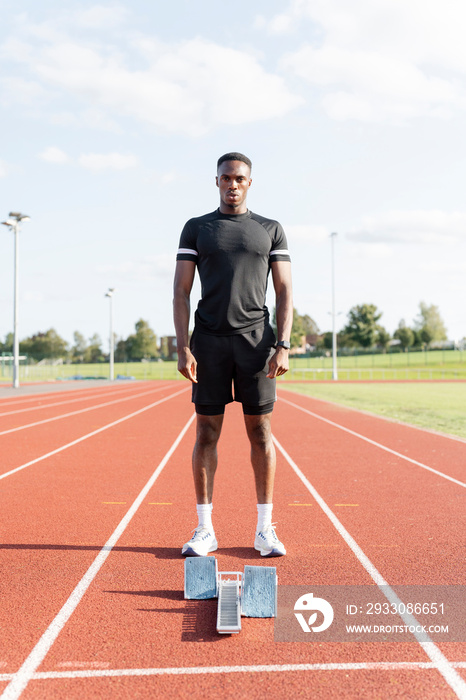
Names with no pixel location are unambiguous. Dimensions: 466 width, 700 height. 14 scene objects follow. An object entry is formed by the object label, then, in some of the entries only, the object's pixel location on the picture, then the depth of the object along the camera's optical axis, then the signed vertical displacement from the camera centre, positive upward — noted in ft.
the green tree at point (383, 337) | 308.60 +9.63
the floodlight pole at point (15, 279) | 82.94 +11.38
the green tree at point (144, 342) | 322.14 +8.35
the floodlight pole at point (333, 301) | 149.24 +13.99
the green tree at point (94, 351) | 374.45 +4.50
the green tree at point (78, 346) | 407.03 +8.27
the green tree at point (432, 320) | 370.73 +22.65
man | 11.10 +0.59
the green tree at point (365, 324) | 308.60 +16.42
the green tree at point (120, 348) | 369.69 +6.04
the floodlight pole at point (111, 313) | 151.74 +11.64
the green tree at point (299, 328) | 306.76 +16.86
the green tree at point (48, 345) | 358.80 +7.98
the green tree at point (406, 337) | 313.94 +9.81
